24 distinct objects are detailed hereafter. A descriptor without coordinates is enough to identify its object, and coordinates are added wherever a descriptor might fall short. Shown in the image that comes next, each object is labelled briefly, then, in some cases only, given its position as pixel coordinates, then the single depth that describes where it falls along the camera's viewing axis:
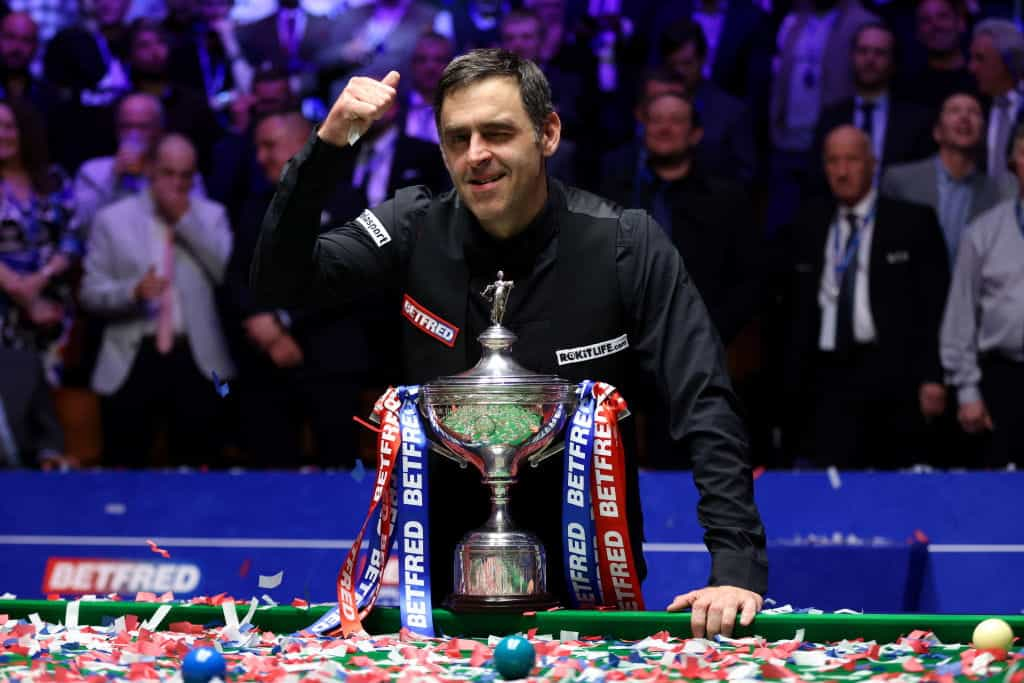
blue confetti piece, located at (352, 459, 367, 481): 5.77
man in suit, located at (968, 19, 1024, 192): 13.37
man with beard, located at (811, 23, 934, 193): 13.56
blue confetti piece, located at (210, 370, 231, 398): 6.09
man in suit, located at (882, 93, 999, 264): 13.25
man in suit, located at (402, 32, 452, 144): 14.63
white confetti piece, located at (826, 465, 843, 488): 9.62
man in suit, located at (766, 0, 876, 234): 13.95
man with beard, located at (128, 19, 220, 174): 15.87
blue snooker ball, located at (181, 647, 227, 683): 4.23
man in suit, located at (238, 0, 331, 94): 15.98
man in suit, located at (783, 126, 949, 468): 12.97
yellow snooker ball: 4.72
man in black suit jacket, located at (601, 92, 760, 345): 13.10
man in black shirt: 5.55
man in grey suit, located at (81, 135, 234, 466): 14.81
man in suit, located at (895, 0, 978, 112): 13.69
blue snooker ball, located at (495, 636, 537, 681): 4.36
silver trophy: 5.30
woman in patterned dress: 15.29
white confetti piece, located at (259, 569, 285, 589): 5.37
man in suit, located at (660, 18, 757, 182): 13.84
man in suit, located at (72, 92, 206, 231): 15.62
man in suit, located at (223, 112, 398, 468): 13.86
